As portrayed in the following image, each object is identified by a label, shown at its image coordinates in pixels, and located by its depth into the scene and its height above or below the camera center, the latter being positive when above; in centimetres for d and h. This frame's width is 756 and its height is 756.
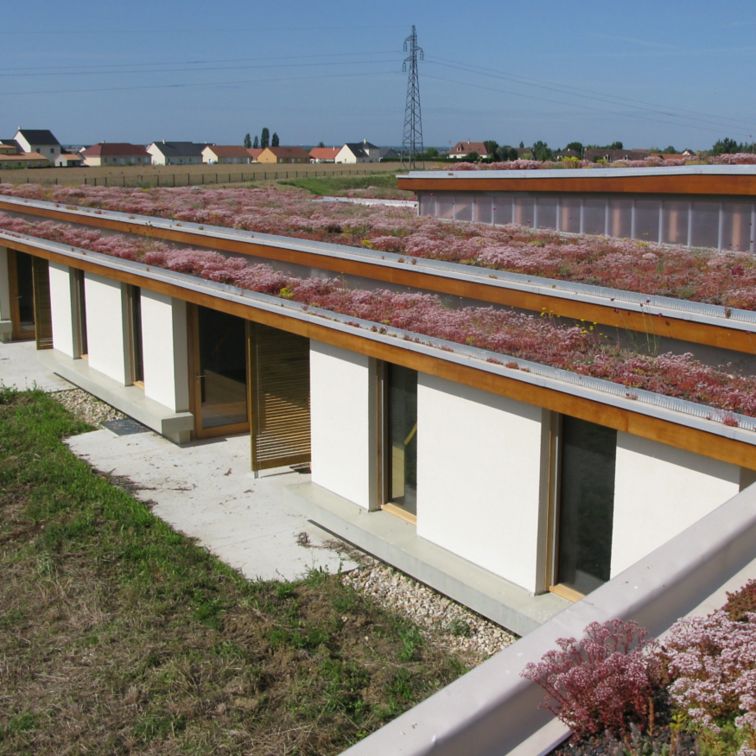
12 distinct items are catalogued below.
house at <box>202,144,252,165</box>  14000 +595
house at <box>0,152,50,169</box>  9450 +384
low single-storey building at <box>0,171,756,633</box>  763 -254
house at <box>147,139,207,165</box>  13900 +631
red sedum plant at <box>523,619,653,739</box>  441 -234
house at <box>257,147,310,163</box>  13419 +558
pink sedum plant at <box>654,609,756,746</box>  431 -230
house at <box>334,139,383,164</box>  13550 +595
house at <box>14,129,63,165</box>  14500 +822
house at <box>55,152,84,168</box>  12810 +534
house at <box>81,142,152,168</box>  13294 +578
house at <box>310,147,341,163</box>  14050 +608
